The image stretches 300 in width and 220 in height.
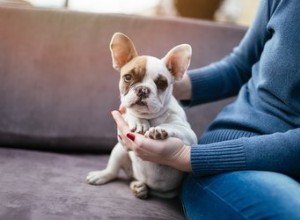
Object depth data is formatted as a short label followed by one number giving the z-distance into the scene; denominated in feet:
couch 4.74
